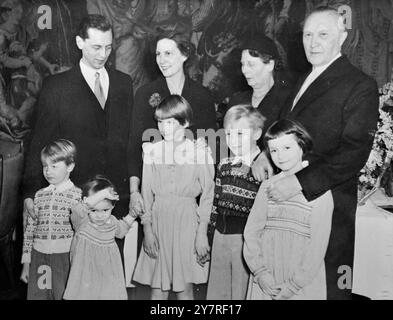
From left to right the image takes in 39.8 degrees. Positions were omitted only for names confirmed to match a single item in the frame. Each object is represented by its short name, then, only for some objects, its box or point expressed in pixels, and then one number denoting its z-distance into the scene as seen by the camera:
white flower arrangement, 3.11
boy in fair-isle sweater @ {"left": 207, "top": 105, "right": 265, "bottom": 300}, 2.96
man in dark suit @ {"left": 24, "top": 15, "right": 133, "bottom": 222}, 3.15
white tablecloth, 3.06
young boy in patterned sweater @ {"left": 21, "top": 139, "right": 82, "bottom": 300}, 3.06
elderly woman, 3.07
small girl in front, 3.03
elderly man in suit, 2.92
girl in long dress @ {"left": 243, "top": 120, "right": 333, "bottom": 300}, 2.87
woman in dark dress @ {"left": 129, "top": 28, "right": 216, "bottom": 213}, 3.12
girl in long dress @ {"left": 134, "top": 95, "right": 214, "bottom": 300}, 3.03
